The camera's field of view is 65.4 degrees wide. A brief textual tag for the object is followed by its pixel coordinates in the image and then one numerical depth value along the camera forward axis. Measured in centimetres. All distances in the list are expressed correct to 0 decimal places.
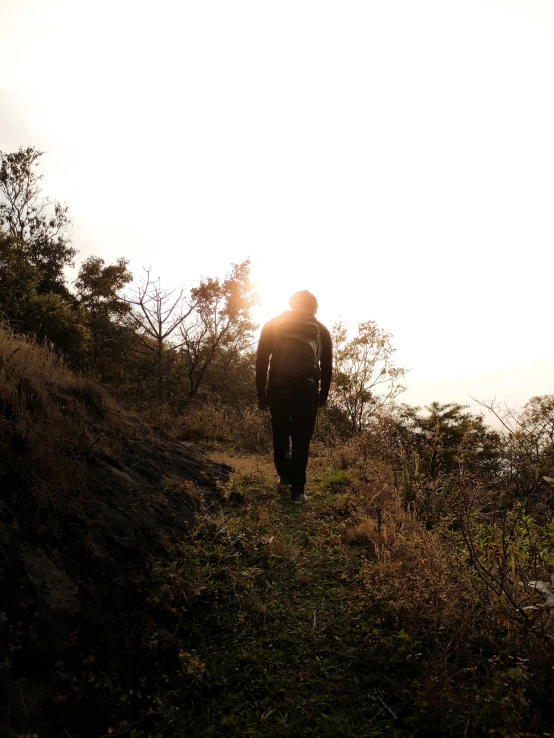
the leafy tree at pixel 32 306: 1327
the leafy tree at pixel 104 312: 1630
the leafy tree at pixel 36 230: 1864
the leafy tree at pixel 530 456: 425
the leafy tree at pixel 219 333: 1519
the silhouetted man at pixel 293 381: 489
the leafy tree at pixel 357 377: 1042
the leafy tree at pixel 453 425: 880
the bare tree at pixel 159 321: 1345
